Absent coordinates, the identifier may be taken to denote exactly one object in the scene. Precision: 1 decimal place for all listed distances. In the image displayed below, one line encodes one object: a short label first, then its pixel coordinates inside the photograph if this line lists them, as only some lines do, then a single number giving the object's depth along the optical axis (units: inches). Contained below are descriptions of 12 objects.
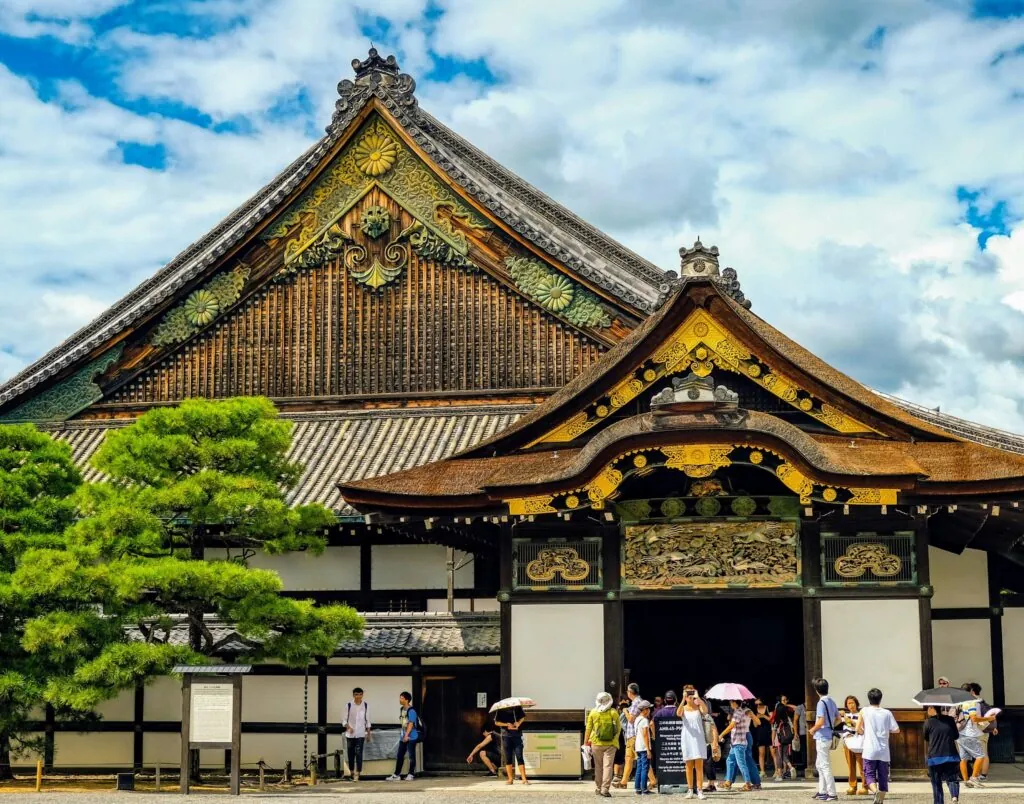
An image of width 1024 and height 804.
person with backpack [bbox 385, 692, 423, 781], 1002.1
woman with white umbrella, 921.7
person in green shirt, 834.8
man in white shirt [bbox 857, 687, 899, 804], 757.3
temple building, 922.1
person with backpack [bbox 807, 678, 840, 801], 799.1
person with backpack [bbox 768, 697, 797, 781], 935.7
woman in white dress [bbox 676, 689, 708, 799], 817.5
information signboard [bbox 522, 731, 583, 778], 942.4
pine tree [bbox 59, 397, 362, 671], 930.7
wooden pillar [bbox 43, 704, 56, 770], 1083.3
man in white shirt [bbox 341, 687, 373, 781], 1008.9
